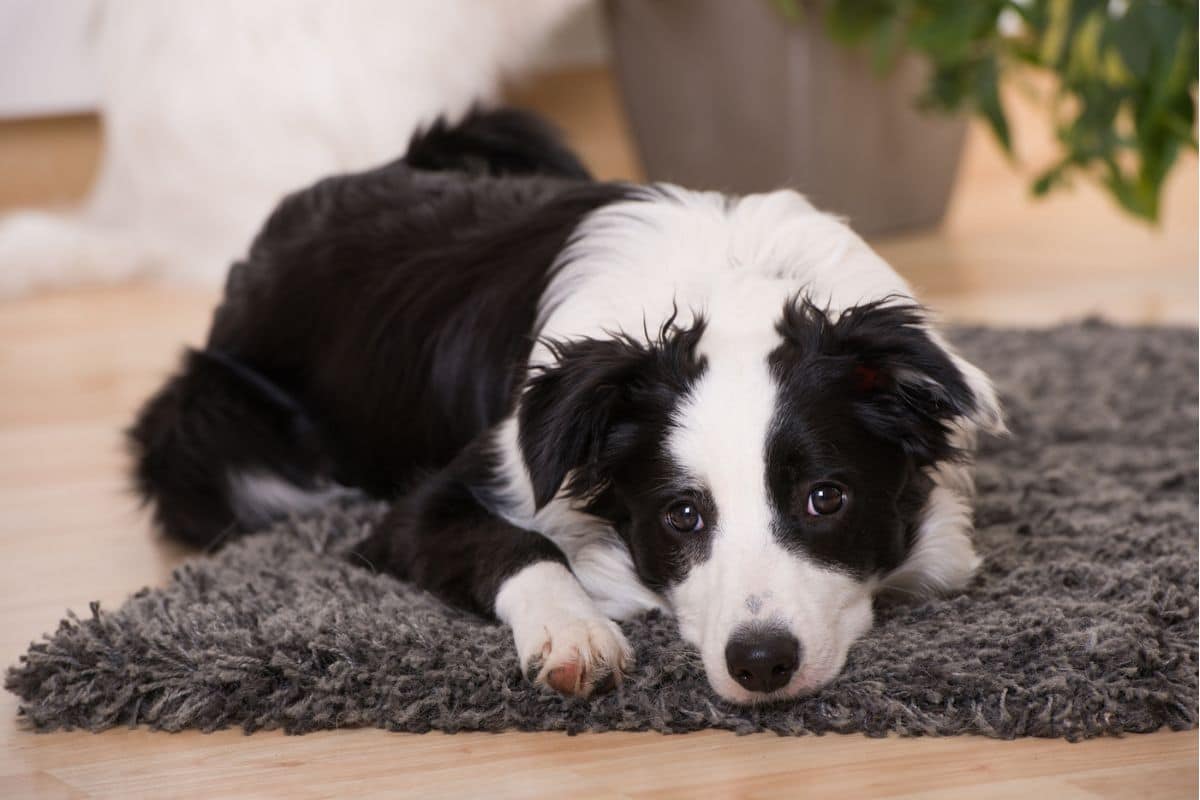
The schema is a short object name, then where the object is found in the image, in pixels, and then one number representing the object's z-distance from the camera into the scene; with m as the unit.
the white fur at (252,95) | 4.64
